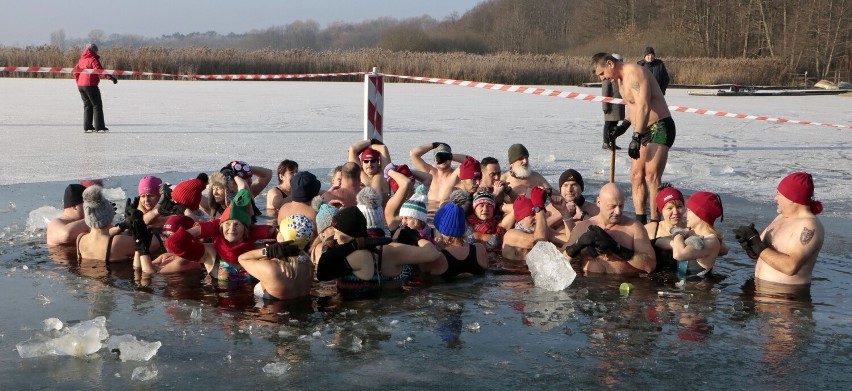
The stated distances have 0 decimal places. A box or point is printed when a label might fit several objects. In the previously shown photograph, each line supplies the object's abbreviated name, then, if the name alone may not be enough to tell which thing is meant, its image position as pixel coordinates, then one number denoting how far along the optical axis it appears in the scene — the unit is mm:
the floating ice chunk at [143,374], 4133
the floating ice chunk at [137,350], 4395
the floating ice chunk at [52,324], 4864
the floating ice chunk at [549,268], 5938
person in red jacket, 14250
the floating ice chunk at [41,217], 7659
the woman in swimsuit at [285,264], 5387
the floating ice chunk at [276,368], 4230
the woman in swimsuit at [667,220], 6523
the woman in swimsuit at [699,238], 6105
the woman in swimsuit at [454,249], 6188
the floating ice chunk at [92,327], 4633
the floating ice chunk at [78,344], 4434
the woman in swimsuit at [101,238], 6383
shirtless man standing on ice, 8055
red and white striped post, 11227
